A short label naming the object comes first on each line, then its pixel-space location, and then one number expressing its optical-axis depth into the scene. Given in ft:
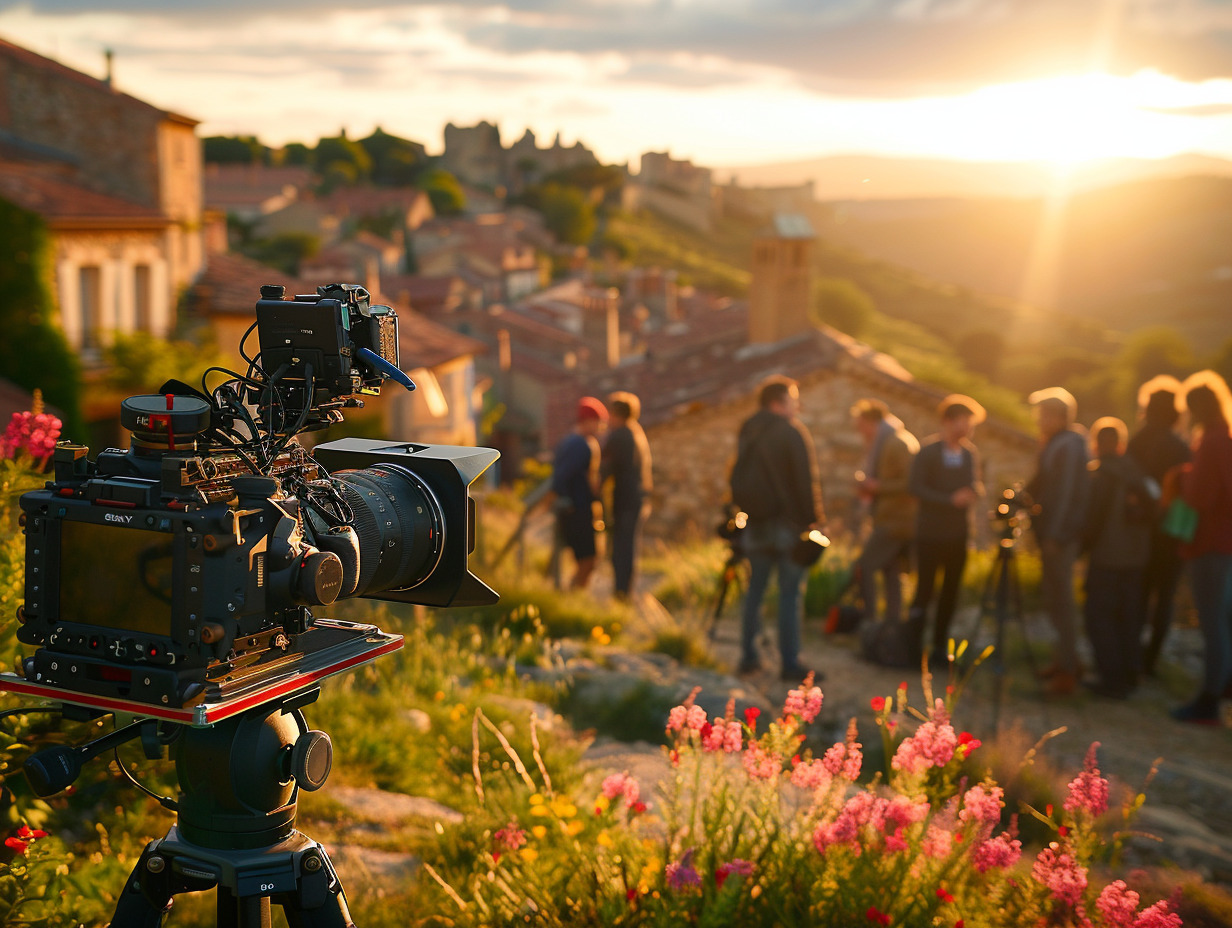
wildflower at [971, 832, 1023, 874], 8.61
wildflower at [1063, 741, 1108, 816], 8.61
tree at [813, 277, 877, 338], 209.05
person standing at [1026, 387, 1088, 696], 21.53
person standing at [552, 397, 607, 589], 26.30
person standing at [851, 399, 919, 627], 23.73
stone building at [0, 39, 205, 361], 67.46
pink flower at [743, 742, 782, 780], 9.36
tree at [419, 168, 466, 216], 278.26
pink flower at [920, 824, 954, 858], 8.82
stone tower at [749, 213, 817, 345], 68.85
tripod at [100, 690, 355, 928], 7.16
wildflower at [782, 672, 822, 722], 9.46
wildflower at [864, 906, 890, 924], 8.40
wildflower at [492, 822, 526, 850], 10.29
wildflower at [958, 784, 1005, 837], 8.87
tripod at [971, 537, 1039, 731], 18.26
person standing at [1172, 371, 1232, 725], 20.33
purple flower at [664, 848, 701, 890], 9.01
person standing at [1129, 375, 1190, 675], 23.08
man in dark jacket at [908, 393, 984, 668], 22.27
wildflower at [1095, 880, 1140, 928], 7.90
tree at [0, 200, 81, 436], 57.72
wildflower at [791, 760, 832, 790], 9.11
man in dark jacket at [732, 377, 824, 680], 20.90
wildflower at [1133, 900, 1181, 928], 7.73
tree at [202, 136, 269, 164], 283.79
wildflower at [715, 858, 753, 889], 8.75
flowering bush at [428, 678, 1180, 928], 8.84
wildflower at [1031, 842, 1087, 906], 8.36
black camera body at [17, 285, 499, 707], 6.41
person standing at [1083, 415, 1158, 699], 22.20
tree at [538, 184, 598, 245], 285.84
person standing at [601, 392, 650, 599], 25.99
